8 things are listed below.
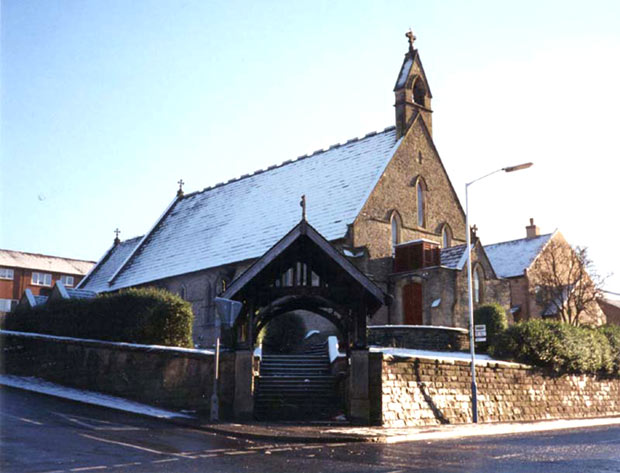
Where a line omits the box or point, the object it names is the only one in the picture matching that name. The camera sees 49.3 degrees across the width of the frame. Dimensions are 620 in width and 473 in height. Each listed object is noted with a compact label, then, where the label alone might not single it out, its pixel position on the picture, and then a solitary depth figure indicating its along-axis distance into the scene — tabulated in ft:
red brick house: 254.88
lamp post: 74.38
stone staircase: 66.44
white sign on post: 77.46
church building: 114.52
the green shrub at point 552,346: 90.79
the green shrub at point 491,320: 99.45
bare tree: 166.81
